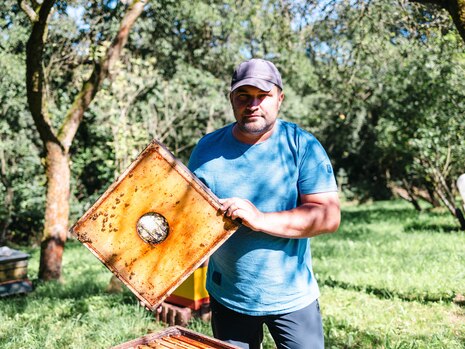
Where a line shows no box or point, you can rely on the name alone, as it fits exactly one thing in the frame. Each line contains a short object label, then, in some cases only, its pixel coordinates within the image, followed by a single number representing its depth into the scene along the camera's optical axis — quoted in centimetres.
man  219
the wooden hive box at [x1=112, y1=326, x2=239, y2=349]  196
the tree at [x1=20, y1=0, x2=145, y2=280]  680
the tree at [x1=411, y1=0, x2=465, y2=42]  411
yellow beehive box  457
